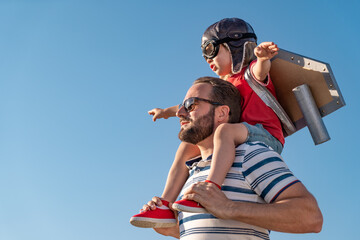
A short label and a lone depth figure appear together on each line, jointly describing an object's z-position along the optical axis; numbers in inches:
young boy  154.0
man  137.3
